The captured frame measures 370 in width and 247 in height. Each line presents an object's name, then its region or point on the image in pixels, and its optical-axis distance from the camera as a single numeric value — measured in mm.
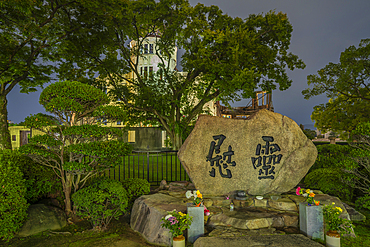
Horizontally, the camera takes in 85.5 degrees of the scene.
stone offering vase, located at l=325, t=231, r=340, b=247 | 3998
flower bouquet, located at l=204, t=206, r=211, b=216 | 4737
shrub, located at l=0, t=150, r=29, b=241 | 4199
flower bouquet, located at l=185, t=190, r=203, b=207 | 4375
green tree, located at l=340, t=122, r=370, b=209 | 5543
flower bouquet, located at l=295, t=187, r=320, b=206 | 4500
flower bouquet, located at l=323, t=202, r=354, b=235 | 4102
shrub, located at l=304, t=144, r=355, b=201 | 6434
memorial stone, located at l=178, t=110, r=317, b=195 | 5715
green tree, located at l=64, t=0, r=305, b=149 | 12555
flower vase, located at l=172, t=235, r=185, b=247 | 3924
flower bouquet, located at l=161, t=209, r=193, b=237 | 4008
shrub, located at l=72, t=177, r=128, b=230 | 4965
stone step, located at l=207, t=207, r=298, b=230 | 4614
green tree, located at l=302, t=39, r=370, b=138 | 14867
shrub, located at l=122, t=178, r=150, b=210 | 6097
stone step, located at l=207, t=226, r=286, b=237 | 4344
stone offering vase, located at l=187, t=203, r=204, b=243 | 4320
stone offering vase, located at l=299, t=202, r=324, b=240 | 4430
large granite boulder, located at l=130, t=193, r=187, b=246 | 4543
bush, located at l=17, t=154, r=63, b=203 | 5355
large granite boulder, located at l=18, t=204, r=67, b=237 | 4773
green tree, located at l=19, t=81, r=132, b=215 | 4758
